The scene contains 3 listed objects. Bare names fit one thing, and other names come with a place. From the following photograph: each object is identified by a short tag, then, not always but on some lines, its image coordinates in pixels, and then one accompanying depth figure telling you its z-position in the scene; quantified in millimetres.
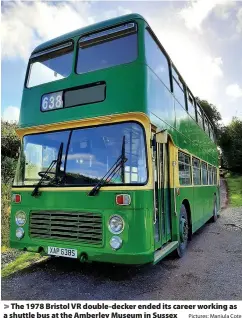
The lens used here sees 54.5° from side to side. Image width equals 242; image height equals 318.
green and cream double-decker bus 3120
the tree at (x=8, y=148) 8585
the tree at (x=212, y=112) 27699
